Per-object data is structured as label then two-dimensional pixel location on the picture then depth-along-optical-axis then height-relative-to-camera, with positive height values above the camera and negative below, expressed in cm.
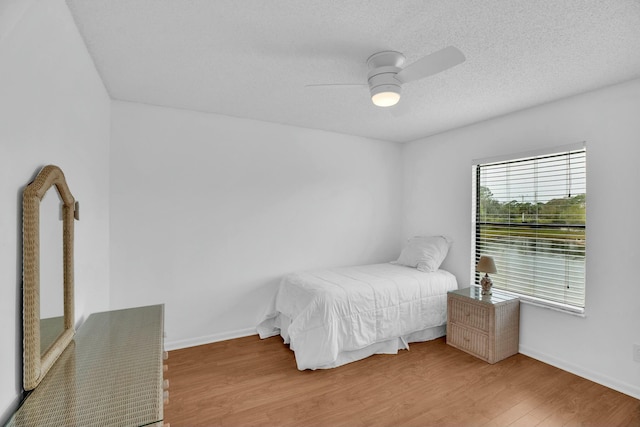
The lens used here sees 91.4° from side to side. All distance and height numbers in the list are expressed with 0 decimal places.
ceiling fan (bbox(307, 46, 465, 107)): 192 +85
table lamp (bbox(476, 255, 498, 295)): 309 -59
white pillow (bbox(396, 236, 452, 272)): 373 -53
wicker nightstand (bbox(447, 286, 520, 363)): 292 -112
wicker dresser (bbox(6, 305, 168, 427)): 104 -69
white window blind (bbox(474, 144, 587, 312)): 277 -13
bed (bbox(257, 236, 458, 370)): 277 -97
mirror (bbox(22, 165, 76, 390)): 112 -27
